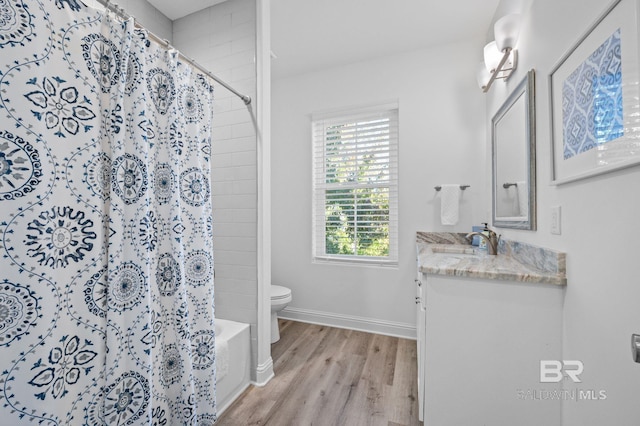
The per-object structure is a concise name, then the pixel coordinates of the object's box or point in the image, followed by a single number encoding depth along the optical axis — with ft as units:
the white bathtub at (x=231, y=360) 4.91
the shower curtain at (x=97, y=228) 2.33
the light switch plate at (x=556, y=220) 3.86
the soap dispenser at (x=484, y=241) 6.57
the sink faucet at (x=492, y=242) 6.06
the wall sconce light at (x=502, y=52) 5.23
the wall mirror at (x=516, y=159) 4.65
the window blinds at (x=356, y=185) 8.54
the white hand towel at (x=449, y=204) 7.45
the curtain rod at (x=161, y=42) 3.17
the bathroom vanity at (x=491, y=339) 3.78
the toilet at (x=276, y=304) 7.51
